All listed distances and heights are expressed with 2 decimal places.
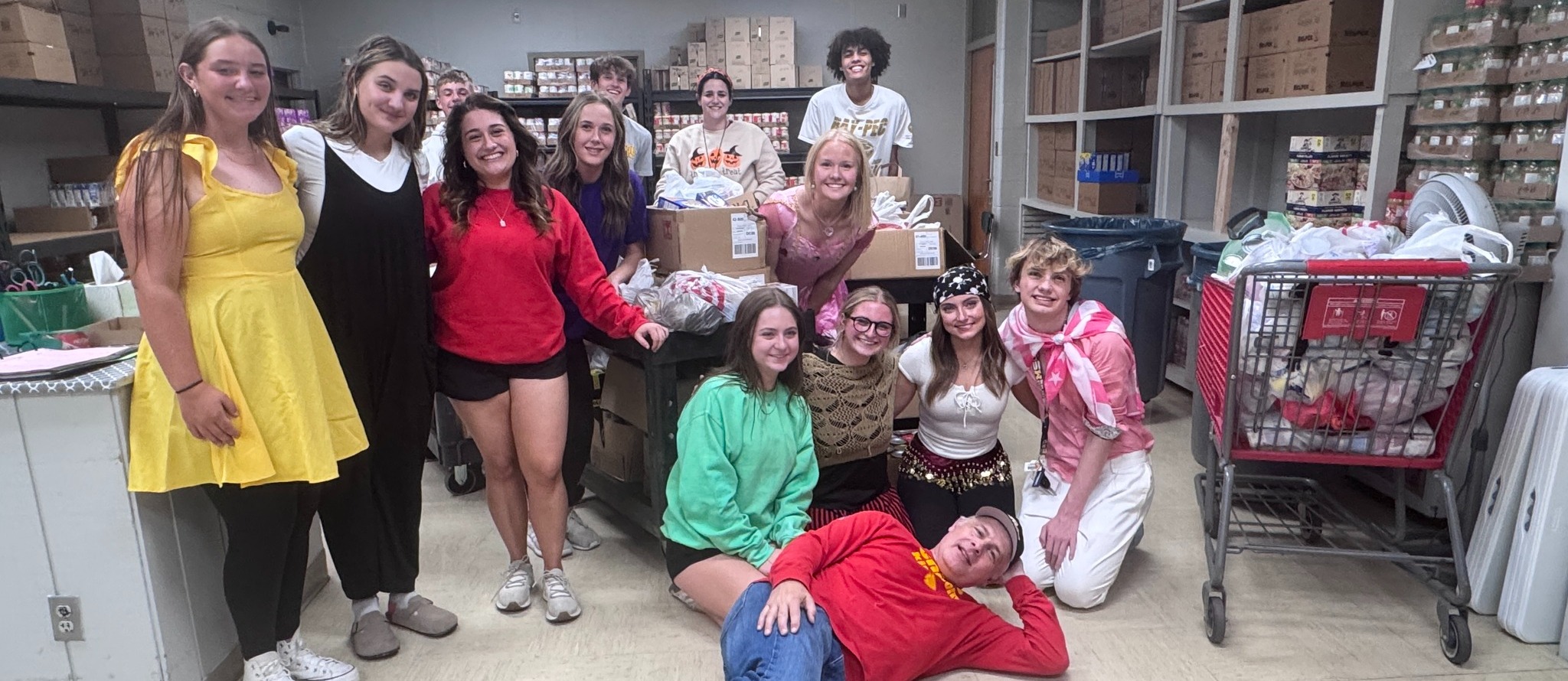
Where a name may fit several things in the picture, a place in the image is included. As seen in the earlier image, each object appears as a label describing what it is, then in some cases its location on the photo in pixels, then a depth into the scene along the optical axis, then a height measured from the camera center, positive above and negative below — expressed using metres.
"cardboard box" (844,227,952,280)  3.54 -0.40
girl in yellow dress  1.63 -0.30
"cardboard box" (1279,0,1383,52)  3.38 +0.43
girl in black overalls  1.95 -0.29
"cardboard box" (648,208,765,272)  2.69 -0.25
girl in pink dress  2.80 -0.23
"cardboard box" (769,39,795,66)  6.91 +0.75
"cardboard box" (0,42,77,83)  3.52 +0.41
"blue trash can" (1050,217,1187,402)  3.83 -0.55
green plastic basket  2.11 -0.33
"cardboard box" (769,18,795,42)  6.89 +0.91
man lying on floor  1.84 -0.96
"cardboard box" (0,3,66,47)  3.48 +0.55
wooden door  7.29 +0.01
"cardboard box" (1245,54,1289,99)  3.73 +0.27
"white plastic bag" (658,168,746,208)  2.81 -0.12
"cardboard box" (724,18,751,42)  6.91 +0.91
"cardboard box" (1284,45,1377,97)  3.40 +0.26
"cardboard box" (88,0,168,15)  4.26 +0.73
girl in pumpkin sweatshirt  3.93 +0.03
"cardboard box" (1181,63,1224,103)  4.23 +0.28
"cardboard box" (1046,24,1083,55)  5.73 +0.67
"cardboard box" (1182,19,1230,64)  4.12 +0.45
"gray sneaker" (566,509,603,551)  2.91 -1.20
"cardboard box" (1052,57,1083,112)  5.77 +0.37
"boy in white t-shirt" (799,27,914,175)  4.55 +0.19
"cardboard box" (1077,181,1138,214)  5.18 -0.30
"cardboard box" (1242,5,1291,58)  3.71 +0.45
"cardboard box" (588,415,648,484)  2.93 -0.94
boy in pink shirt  2.46 -0.78
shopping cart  2.09 -0.55
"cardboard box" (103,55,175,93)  4.33 +0.44
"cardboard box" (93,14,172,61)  4.28 +0.61
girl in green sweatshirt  2.17 -0.75
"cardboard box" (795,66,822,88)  7.00 +0.56
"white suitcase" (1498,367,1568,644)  2.17 -0.98
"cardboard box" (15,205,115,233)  3.99 -0.22
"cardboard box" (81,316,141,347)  2.22 -0.40
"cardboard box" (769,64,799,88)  6.91 +0.58
